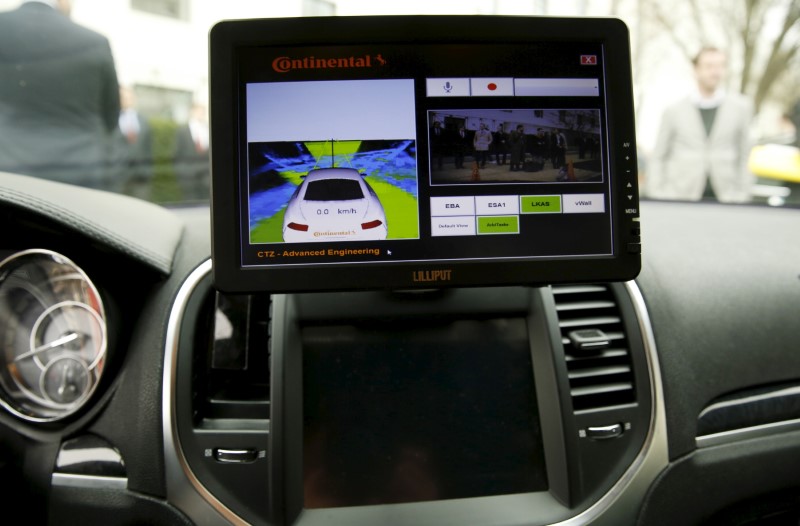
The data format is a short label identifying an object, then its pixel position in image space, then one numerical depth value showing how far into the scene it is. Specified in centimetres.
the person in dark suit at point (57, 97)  212
